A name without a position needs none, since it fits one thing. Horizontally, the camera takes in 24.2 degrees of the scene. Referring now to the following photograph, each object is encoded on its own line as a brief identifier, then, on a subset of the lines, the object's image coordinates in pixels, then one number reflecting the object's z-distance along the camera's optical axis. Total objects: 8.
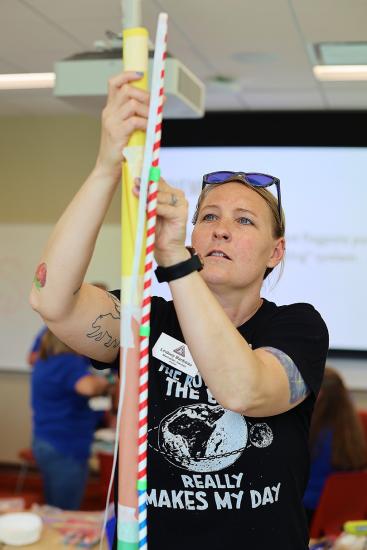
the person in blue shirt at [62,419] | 3.23
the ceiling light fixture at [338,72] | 3.67
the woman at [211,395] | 1.01
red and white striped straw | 0.78
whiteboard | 4.81
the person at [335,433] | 2.91
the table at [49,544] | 2.24
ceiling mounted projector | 2.47
